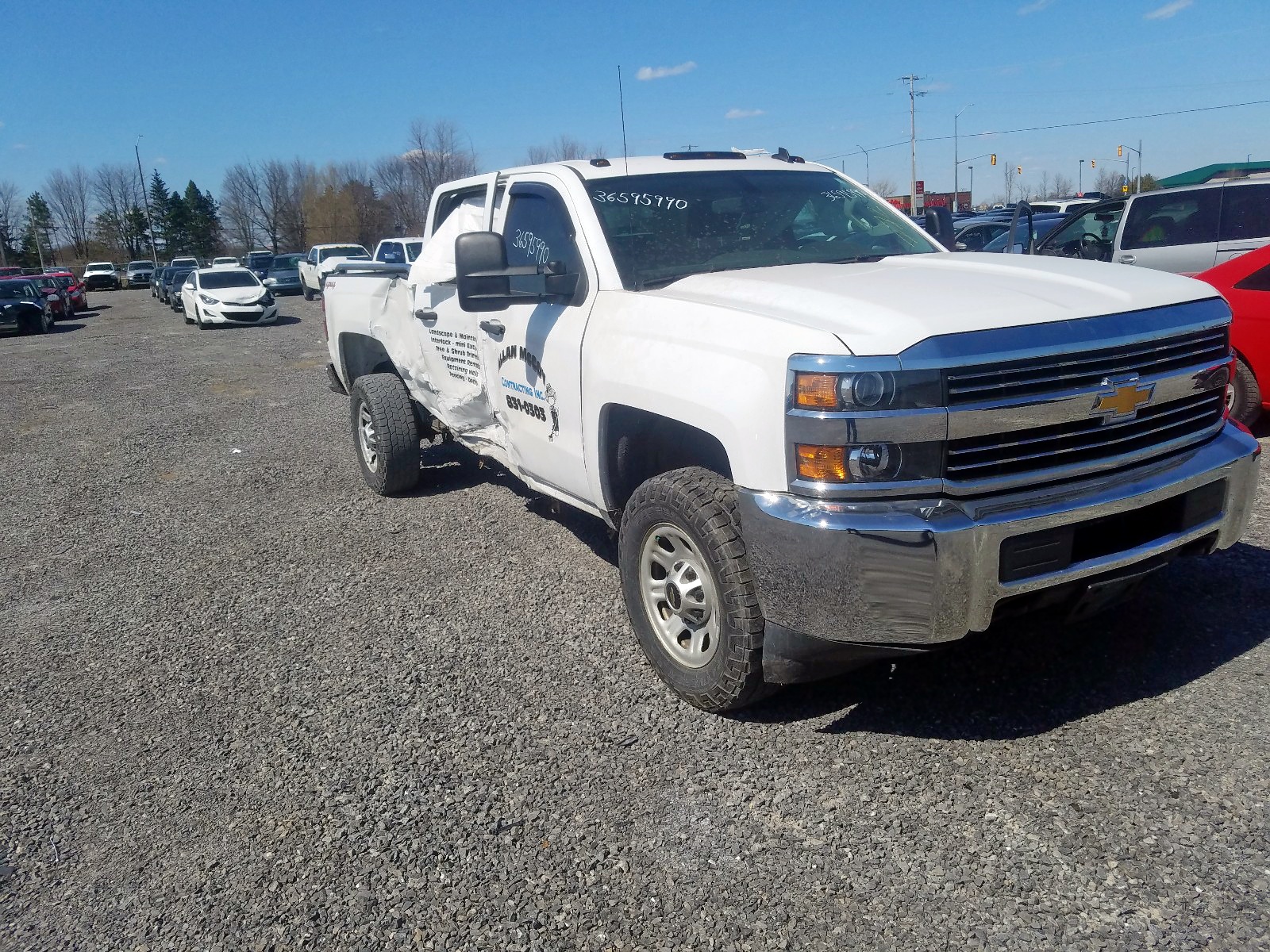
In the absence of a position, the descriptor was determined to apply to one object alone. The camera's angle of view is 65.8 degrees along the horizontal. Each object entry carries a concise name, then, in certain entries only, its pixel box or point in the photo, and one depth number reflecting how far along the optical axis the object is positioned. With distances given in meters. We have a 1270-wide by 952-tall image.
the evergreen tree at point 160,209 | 88.69
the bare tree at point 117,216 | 91.81
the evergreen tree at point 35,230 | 85.12
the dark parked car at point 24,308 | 24.86
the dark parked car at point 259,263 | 38.39
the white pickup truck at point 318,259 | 30.61
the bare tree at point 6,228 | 78.69
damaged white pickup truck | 2.81
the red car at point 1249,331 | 6.32
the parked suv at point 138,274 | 60.62
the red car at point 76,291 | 32.38
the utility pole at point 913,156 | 56.17
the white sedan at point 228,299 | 23.56
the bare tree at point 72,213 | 101.44
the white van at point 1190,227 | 9.06
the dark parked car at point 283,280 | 34.72
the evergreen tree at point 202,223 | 86.50
